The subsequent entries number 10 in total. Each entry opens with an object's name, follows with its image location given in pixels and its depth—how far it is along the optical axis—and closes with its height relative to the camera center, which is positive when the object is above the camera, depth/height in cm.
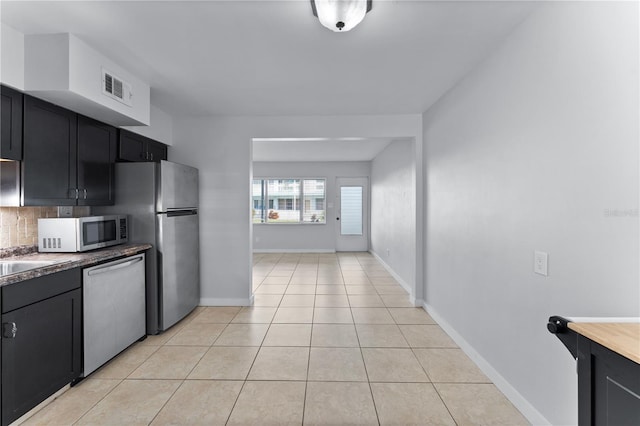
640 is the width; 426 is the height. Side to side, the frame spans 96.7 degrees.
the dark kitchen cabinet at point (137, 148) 308 +77
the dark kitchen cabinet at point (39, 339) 166 -82
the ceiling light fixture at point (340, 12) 154 +112
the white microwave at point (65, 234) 238 -18
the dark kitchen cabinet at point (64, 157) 211 +48
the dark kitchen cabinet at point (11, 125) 191 +61
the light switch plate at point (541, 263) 167 -29
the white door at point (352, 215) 808 -3
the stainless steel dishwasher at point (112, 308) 221 -82
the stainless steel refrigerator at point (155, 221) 297 -8
